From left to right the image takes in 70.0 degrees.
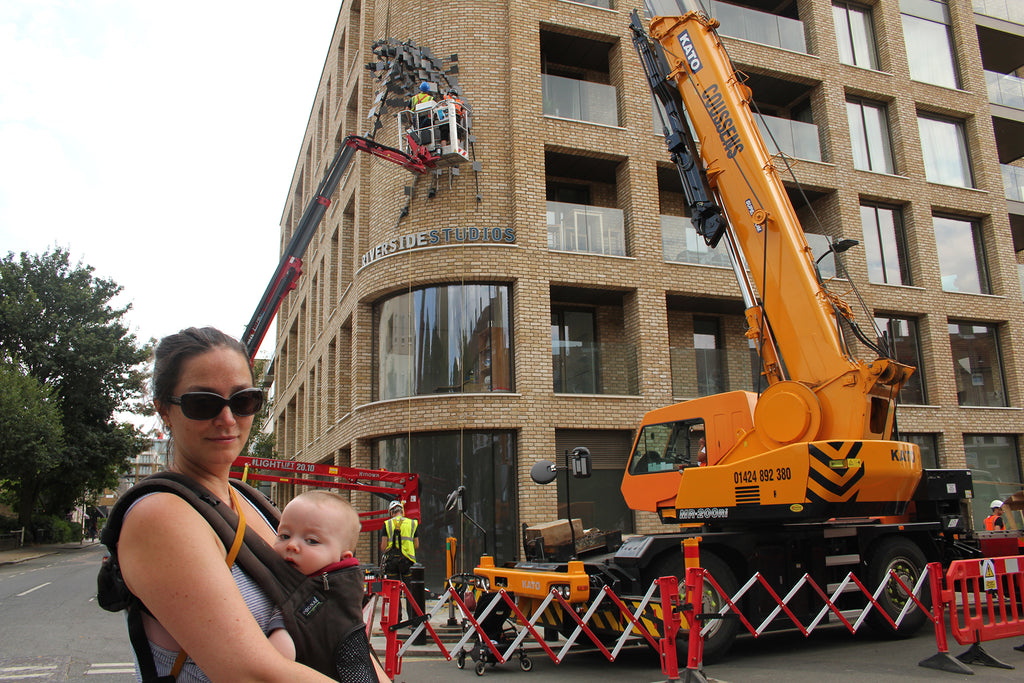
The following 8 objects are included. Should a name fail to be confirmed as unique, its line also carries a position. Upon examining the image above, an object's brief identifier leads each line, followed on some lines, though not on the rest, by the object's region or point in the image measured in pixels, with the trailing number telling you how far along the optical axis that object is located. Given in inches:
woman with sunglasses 53.8
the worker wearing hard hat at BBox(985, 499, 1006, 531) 543.3
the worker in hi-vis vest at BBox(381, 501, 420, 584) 453.4
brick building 673.6
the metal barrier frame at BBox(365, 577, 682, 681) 275.7
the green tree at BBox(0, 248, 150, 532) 1519.4
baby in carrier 66.5
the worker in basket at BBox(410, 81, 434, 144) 675.4
